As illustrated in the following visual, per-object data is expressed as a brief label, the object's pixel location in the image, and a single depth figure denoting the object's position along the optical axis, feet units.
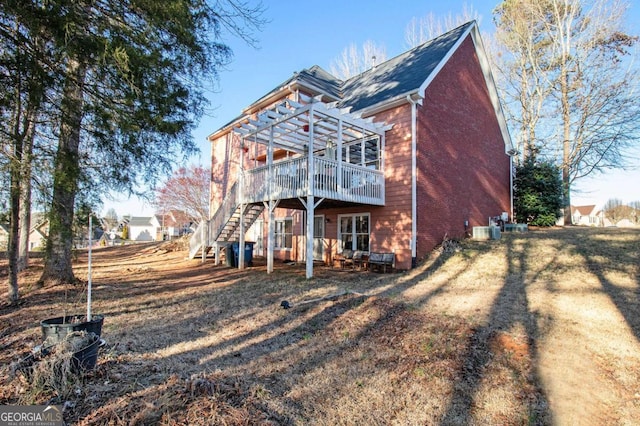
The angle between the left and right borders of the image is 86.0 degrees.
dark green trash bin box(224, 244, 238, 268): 46.83
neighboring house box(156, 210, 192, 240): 130.70
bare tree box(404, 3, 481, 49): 84.48
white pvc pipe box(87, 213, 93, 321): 14.80
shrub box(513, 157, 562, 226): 56.39
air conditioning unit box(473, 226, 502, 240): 42.80
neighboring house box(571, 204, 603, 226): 206.24
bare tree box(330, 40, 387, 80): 95.21
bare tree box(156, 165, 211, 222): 91.71
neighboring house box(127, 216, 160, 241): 226.38
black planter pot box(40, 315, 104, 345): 13.38
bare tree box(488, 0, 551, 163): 71.51
